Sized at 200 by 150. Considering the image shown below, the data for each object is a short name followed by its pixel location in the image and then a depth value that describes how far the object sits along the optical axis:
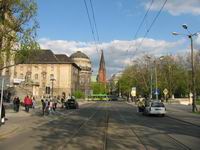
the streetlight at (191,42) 23.11
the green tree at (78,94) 66.70
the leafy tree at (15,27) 13.89
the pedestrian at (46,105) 21.53
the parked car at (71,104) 32.72
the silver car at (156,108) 21.19
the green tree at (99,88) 95.55
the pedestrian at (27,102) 23.87
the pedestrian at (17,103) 23.56
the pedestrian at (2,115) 13.16
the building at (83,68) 89.92
